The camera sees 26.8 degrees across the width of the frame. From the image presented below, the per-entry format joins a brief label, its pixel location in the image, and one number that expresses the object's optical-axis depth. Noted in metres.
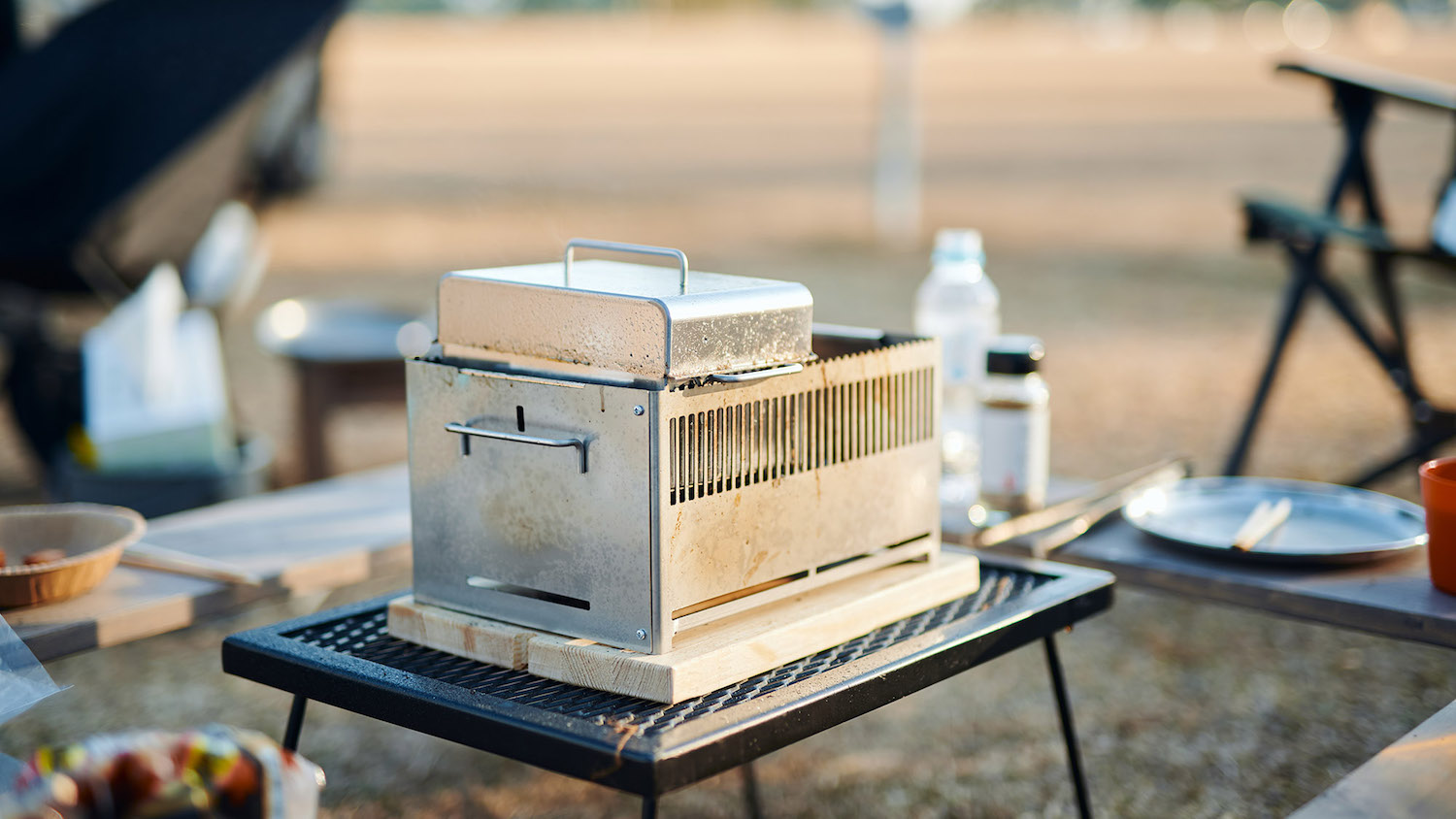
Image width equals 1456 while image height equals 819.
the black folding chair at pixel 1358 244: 2.75
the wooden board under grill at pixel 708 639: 1.69
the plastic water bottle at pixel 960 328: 2.12
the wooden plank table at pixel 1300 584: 1.82
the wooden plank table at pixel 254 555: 1.83
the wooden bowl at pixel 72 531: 1.89
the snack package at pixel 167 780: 1.29
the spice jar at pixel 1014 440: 2.01
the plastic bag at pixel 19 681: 1.69
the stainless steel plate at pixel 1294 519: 1.90
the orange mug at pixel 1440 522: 1.81
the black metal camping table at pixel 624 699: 1.64
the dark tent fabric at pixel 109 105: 2.71
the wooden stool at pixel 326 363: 2.84
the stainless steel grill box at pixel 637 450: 1.68
